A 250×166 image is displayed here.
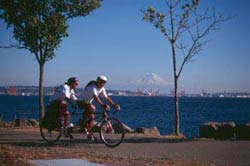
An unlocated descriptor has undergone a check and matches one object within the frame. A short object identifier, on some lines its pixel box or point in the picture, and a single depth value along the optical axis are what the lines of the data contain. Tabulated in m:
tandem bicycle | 11.62
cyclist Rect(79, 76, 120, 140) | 11.61
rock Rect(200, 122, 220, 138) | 20.19
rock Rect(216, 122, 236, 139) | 20.08
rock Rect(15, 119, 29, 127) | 22.11
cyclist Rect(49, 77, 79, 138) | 12.00
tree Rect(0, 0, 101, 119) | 19.55
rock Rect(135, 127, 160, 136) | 21.40
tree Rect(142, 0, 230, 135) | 19.38
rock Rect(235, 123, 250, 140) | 18.64
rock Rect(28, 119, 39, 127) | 23.18
